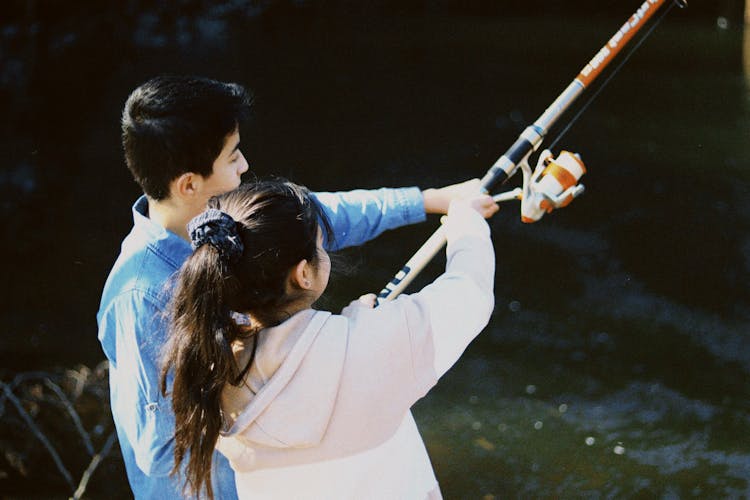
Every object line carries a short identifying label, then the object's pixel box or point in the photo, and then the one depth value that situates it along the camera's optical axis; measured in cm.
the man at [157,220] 309
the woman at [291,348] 293
